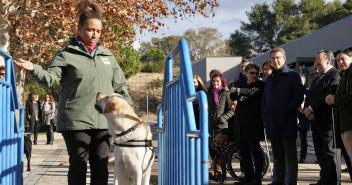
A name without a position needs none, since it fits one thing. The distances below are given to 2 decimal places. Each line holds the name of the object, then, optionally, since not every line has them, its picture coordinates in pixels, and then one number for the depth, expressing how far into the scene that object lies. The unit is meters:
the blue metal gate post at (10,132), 4.42
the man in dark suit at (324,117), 6.54
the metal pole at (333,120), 6.33
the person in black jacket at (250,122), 7.05
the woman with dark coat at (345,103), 5.88
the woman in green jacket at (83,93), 4.13
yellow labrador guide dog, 4.41
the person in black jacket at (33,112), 15.01
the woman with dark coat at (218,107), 7.89
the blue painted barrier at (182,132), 3.00
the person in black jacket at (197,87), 7.53
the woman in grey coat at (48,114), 16.12
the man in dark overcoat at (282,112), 6.32
